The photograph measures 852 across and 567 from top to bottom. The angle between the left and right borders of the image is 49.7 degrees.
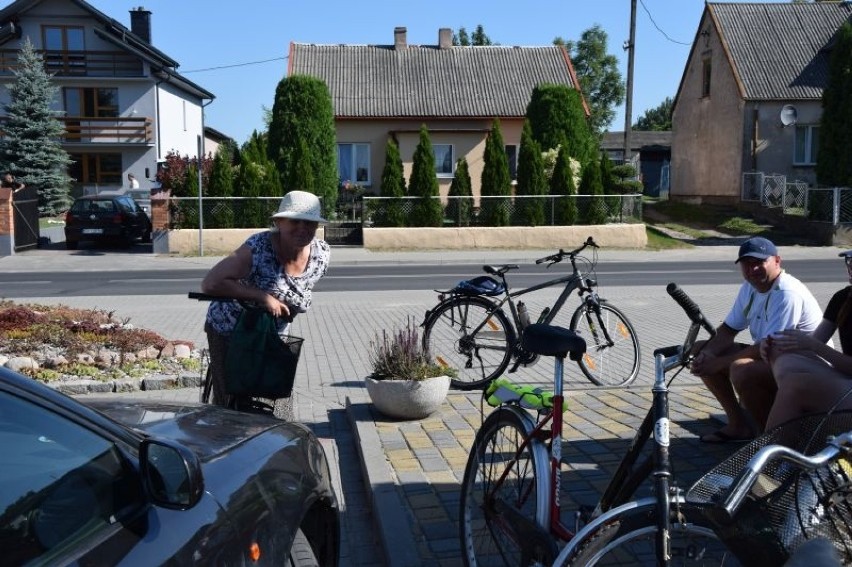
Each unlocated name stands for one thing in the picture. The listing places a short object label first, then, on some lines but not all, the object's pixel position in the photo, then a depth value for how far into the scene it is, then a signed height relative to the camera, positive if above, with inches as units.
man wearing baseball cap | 201.9 -27.4
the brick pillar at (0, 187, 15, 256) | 957.2 -21.7
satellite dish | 1346.0 +119.7
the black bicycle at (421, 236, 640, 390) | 338.0 -48.8
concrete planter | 260.7 -56.0
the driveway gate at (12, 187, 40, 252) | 997.2 -19.3
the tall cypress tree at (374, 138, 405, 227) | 1039.6 +8.0
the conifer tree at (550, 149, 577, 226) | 1046.4 +10.0
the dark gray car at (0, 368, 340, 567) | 91.0 -32.4
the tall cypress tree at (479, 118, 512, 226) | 1067.9 +30.1
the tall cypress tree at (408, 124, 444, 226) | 1040.2 +11.4
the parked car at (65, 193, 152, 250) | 1015.6 -22.4
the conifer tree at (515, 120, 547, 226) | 1047.0 +26.5
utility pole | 1409.9 +169.0
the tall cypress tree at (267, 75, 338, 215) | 1173.1 +94.3
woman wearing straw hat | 204.6 -16.9
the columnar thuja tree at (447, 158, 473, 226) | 1039.6 +1.0
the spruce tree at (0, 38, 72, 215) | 1633.9 +111.5
